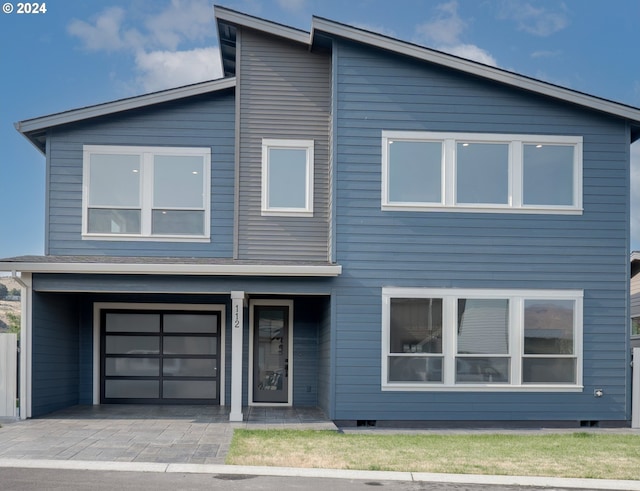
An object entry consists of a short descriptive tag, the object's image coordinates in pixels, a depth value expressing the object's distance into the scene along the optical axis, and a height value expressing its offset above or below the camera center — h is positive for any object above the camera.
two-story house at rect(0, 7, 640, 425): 13.43 +0.36
